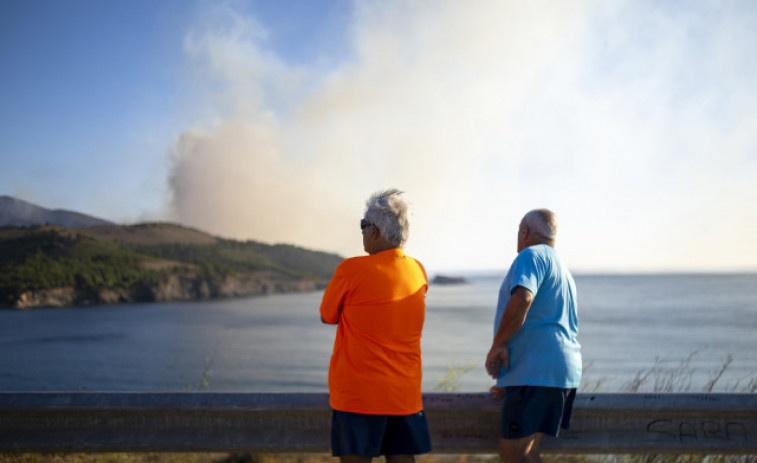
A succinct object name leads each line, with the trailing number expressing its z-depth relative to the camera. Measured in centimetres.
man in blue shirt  251
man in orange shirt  239
